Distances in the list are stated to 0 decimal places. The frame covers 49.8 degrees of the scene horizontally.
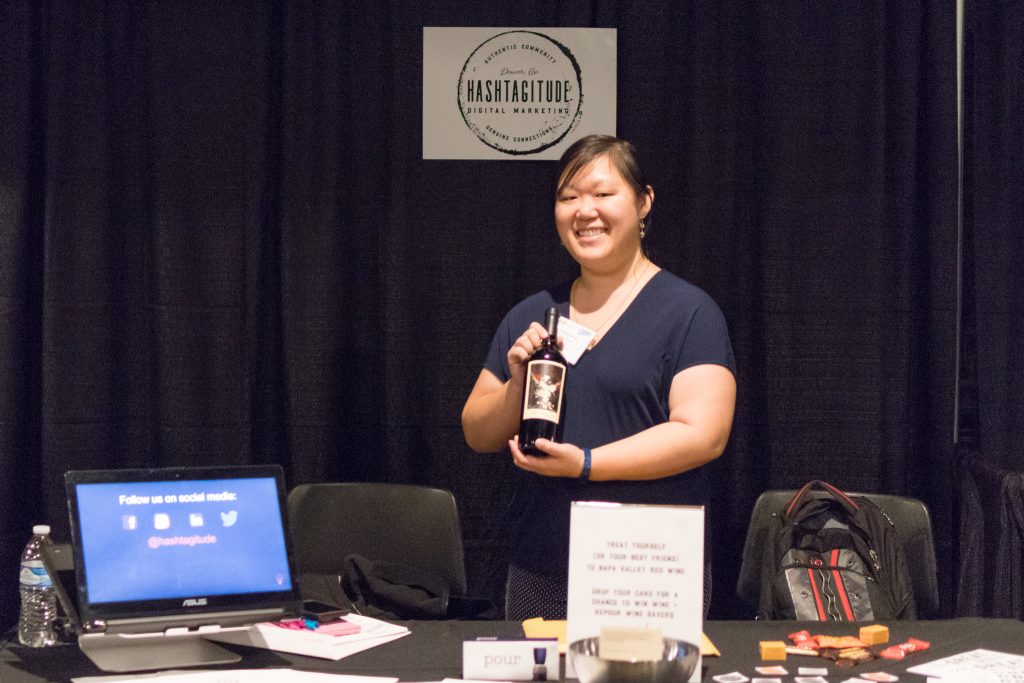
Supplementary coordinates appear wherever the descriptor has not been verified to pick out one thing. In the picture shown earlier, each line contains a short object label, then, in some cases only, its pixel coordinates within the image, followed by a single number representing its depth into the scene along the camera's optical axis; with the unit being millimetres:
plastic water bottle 2094
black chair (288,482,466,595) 2871
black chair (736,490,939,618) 2797
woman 2260
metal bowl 1401
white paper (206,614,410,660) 1944
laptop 1859
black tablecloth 1838
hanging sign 3379
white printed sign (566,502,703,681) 1510
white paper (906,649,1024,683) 1793
